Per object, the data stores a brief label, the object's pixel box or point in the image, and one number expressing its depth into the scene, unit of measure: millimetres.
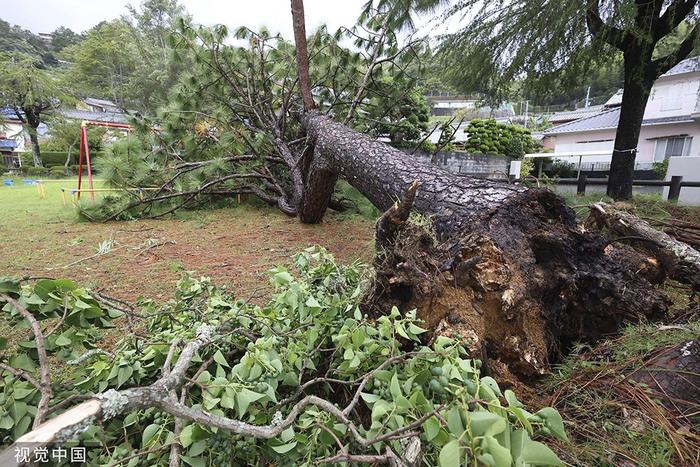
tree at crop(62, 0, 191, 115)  24031
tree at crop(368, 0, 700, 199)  3932
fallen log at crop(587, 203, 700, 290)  1470
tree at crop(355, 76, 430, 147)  5062
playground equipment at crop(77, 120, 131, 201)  5543
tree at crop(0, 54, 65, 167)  16469
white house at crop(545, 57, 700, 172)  13625
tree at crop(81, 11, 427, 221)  4551
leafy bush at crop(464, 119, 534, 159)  12398
